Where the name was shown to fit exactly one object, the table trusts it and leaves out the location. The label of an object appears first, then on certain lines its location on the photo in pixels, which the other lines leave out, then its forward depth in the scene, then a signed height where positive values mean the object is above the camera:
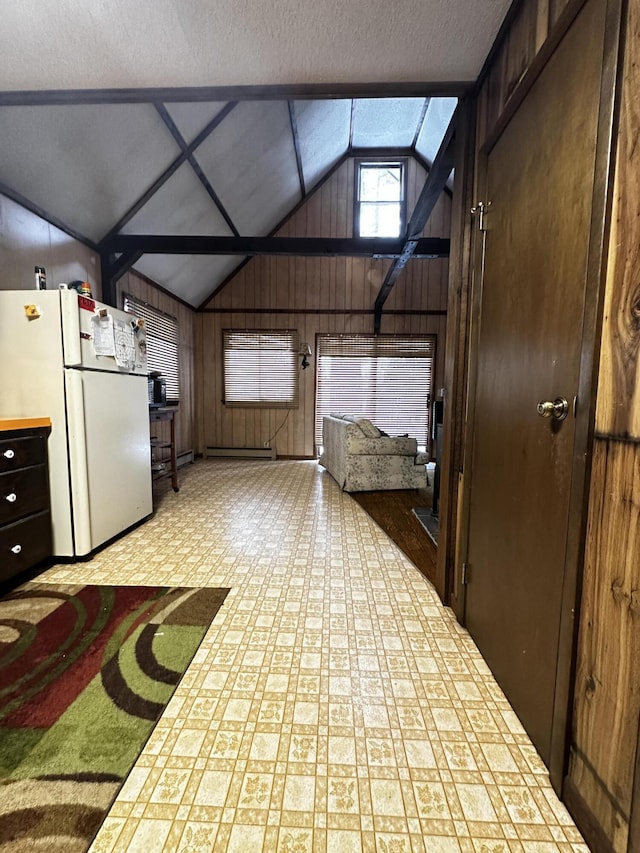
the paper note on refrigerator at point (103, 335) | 2.14 +0.34
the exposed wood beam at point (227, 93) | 1.61 +1.41
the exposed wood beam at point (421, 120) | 4.64 +3.87
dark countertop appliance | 3.65 +0.00
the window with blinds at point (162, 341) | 4.26 +0.68
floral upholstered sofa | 3.85 -0.75
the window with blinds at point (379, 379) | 5.97 +0.24
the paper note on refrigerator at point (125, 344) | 2.34 +0.31
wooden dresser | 1.78 -0.58
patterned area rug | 0.86 -1.04
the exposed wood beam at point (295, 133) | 3.69 +3.00
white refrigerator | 1.98 -0.02
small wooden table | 3.52 -0.54
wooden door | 0.90 +0.12
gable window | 5.83 +3.29
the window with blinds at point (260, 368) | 5.93 +0.41
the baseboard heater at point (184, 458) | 5.22 -1.03
